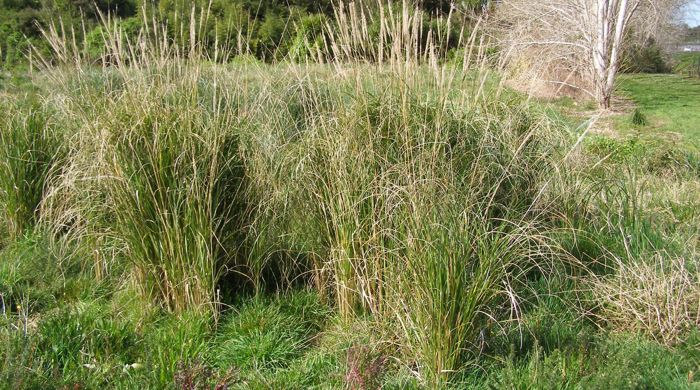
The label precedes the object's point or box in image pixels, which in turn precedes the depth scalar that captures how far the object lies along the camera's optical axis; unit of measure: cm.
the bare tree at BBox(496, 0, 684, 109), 1406
